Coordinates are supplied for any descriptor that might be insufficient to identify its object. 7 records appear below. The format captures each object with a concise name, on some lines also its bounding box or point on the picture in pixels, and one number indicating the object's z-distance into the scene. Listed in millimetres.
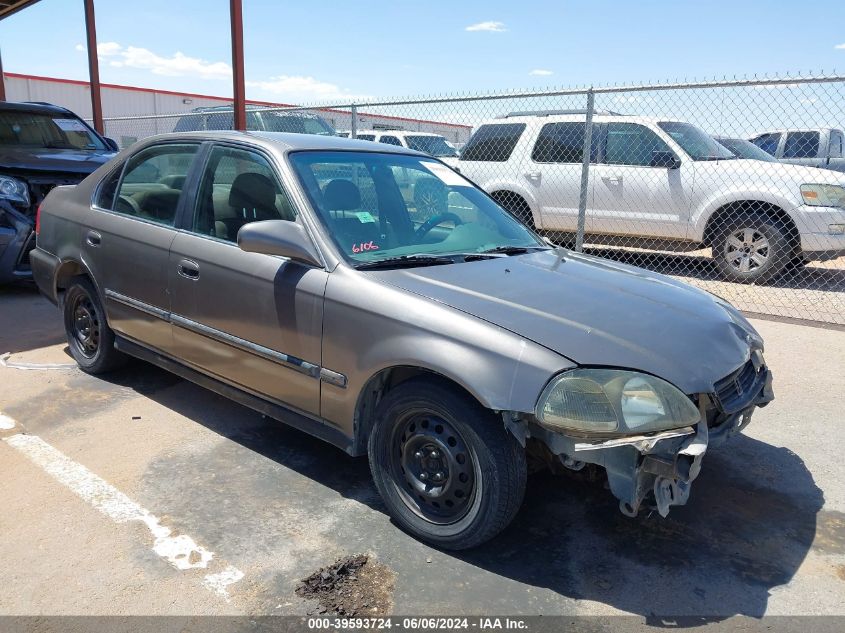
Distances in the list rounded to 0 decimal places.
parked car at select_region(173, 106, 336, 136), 12934
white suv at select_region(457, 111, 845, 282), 7555
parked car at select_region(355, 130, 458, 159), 13227
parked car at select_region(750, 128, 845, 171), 12273
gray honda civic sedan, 2455
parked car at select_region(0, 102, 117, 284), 6723
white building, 26031
